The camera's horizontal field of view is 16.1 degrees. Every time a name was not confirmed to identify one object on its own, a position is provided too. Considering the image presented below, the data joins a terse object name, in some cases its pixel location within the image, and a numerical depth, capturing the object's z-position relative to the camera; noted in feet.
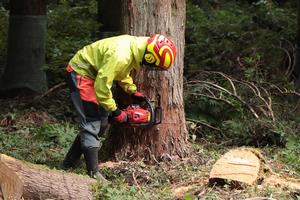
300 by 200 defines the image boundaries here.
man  35.02
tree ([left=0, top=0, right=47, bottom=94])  61.82
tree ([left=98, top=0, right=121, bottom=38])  79.10
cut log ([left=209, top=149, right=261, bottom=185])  33.76
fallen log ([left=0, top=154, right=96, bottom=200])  29.20
